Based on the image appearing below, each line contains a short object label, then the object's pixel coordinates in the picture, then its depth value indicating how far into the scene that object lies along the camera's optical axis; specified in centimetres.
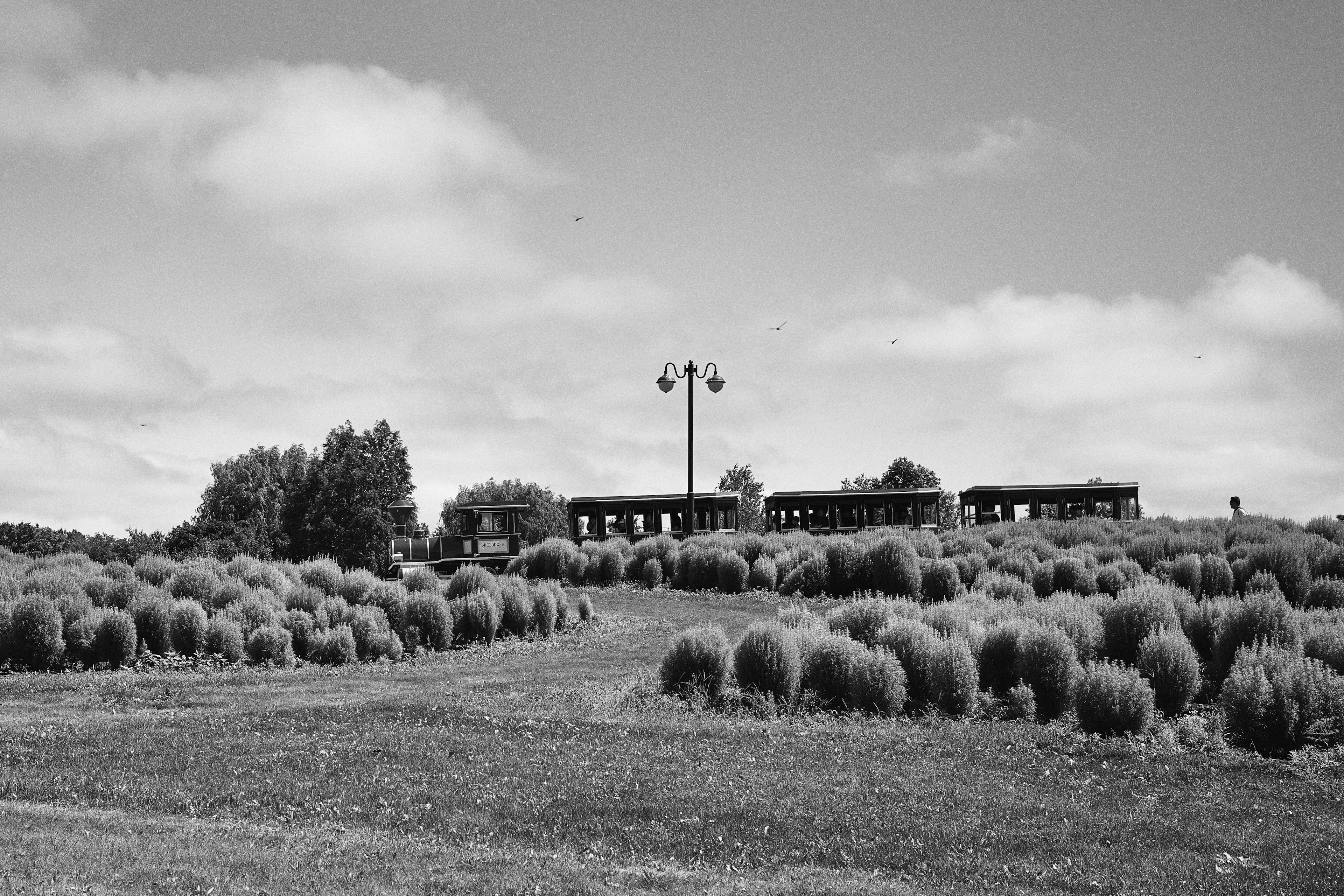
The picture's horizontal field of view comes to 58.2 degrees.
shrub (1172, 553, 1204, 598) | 2672
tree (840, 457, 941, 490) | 9138
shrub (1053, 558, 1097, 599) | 2783
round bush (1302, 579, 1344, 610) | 2408
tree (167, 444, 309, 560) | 8294
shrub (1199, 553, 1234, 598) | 2648
